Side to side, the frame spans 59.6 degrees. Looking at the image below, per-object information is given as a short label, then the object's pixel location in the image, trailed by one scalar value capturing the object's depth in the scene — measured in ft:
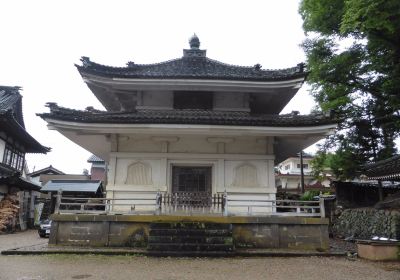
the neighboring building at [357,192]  78.02
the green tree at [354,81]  70.33
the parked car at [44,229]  73.05
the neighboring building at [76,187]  100.84
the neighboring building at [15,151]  88.79
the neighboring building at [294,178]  158.26
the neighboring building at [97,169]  174.81
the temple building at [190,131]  45.98
